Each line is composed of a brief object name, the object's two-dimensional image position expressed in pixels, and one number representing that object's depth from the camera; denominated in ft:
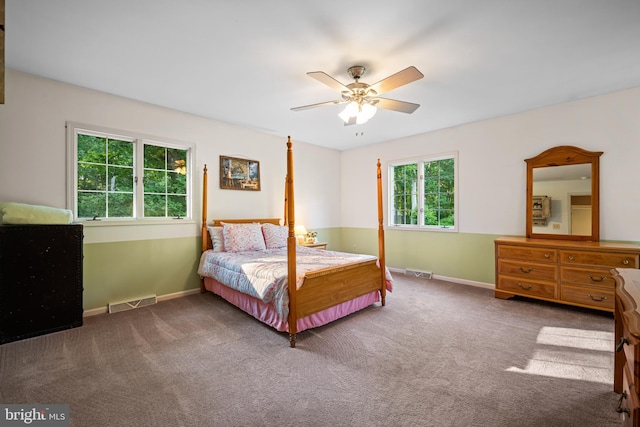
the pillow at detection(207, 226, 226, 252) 12.62
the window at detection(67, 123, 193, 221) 10.59
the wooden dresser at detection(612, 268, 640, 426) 2.98
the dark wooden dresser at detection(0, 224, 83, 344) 8.05
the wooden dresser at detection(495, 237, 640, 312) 9.77
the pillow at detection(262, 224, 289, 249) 14.01
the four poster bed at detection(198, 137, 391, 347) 8.41
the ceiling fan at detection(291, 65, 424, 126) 8.22
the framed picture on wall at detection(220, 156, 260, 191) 14.20
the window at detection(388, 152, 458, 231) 15.44
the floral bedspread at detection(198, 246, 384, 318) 8.48
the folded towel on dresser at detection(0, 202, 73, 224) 8.15
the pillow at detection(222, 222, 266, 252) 12.56
